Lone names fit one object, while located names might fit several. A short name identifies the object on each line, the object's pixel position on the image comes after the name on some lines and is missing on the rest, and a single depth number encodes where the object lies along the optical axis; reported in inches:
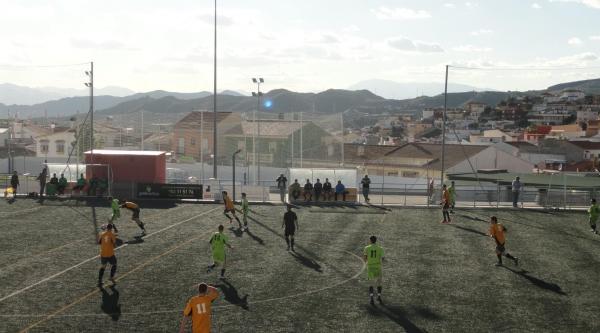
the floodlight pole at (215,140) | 1681.8
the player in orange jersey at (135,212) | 983.9
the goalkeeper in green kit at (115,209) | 1031.0
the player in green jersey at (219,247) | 729.6
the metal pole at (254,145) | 1761.8
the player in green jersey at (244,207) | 1069.2
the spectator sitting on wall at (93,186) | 1450.5
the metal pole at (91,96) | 1504.7
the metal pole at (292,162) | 1744.6
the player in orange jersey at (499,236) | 804.6
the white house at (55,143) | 2618.1
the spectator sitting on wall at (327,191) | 1457.9
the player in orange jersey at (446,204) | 1155.3
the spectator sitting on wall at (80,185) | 1465.3
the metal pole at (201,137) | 1769.9
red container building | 1505.9
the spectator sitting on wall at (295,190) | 1457.9
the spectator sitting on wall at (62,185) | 1467.8
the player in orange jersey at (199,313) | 462.6
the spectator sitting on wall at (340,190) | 1459.4
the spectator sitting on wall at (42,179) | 1438.2
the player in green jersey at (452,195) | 1215.9
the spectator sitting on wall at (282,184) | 1495.7
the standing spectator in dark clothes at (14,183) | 1438.4
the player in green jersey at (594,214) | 1082.2
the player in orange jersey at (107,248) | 682.2
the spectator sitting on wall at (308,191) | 1450.5
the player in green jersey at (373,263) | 641.0
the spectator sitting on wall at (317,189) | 1450.5
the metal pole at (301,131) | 1732.3
